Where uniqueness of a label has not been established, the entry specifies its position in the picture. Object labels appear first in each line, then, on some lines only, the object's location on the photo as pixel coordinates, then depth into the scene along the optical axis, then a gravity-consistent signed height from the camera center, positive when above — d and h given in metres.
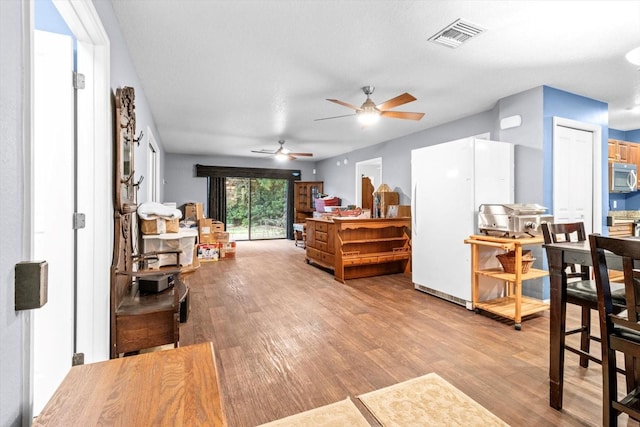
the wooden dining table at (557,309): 1.75 -0.56
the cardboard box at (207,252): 6.22 -0.84
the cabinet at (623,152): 4.89 +0.99
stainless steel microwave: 4.71 +0.55
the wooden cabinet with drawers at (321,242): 5.01 -0.55
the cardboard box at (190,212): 7.39 -0.03
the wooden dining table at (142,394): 0.72 -0.48
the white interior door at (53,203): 1.67 +0.04
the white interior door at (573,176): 3.69 +0.45
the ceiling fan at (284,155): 6.47 +1.22
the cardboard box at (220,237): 6.60 -0.56
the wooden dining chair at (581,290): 1.72 -0.45
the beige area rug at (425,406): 1.64 -1.11
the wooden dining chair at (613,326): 1.30 -0.53
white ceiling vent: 2.33 +1.42
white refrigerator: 3.41 +0.14
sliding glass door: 9.02 +0.09
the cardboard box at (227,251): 6.52 -0.85
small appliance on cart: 3.02 -0.08
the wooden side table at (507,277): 2.93 -0.65
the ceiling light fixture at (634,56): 2.55 +1.32
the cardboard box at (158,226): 3.15 -0.16
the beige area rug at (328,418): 1.63 -1.12
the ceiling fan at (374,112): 3.40 +1.14
